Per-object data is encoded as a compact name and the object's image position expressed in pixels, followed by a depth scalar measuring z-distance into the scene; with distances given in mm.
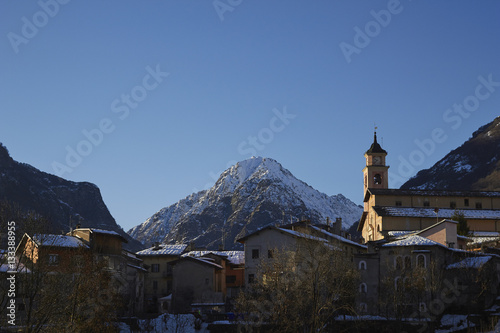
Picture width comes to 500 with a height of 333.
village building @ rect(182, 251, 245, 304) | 74056
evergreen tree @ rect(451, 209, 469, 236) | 81125
